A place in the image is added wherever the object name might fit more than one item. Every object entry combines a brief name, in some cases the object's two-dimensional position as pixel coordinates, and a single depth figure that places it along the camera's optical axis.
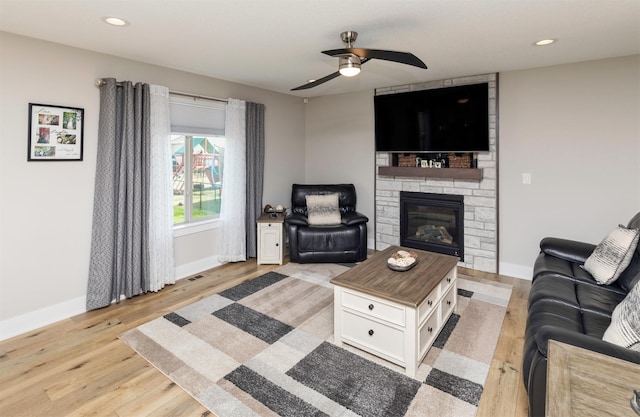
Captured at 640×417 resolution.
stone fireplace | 4.15
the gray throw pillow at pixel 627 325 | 1.49
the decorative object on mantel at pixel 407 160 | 4.77
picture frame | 2.80
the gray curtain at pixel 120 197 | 3.20
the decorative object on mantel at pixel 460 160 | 4.32
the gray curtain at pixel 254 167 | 4.65
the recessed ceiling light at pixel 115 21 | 2.41
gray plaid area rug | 1.98
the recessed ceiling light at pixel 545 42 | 2.90
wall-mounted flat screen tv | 4.09
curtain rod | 3.13
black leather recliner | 4.49
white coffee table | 2.22
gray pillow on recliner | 4.73
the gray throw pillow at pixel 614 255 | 2.42
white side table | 4.51
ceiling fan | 2.32
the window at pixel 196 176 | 4.14
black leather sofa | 1.56
